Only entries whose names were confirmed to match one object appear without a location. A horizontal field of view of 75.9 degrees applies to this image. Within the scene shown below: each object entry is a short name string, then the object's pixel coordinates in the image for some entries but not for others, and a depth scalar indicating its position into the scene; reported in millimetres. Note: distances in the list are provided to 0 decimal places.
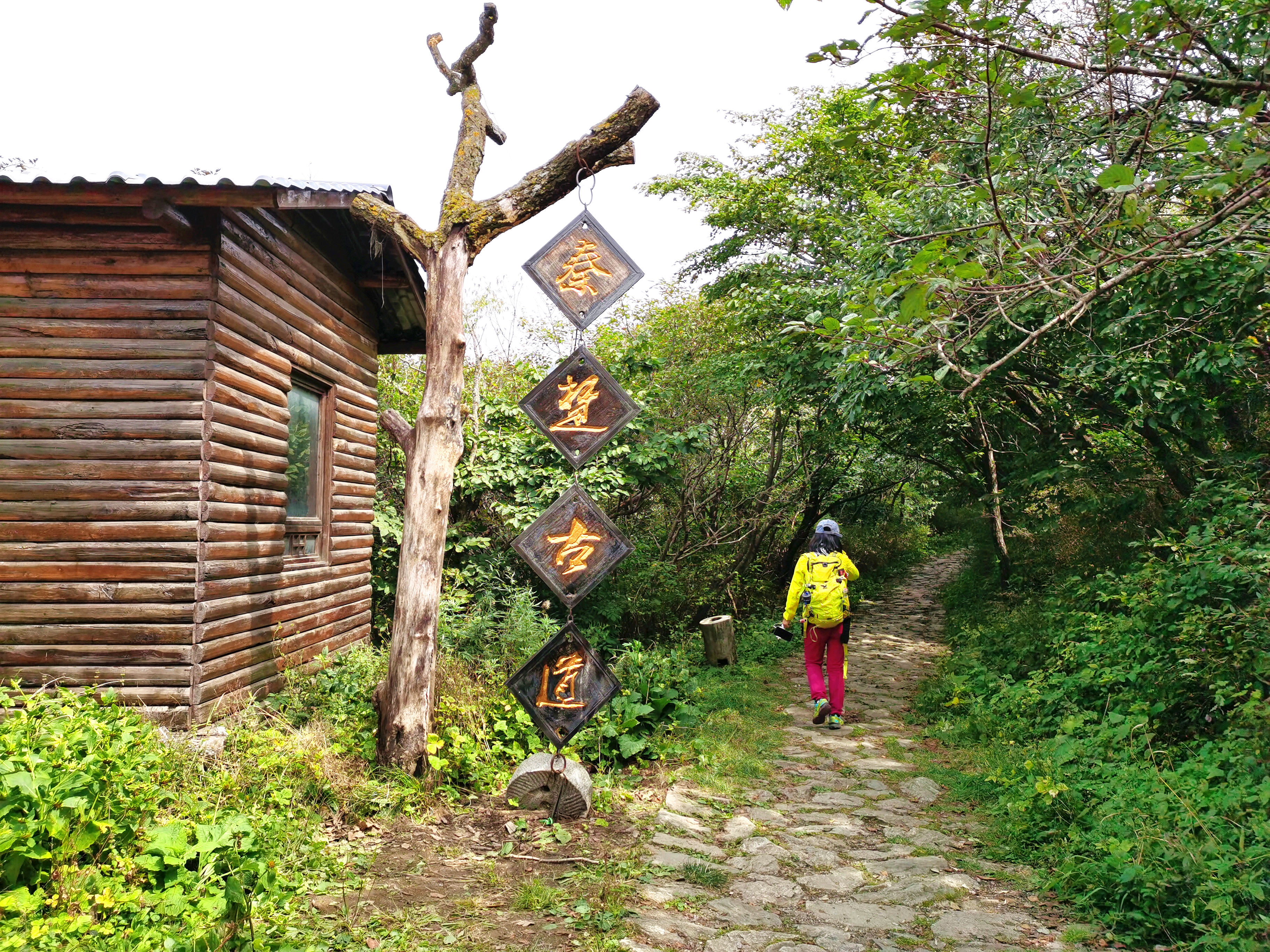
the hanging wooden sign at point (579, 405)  5516
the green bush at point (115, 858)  3162
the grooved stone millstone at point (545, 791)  5531
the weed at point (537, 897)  4184
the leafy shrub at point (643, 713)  6734
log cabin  5793
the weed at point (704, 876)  4695
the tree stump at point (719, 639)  10453
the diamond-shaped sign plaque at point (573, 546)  5480
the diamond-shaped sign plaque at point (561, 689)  5543
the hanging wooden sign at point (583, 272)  5562
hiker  7703
